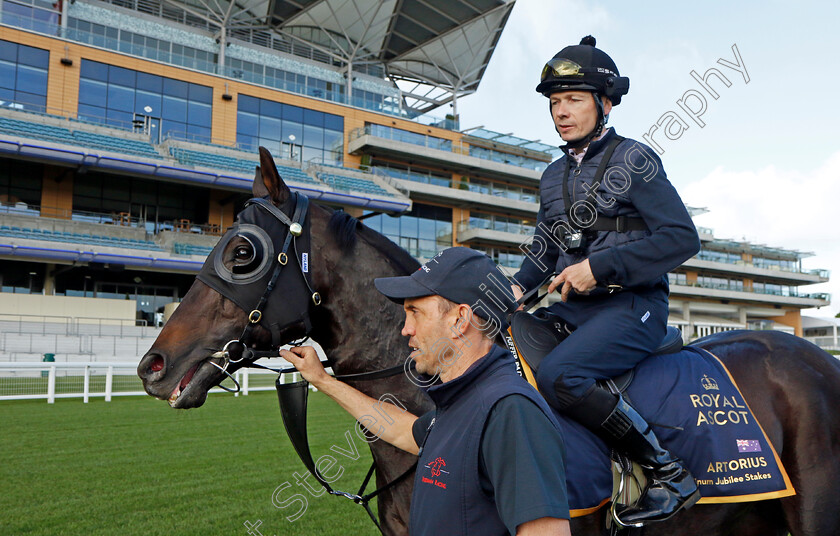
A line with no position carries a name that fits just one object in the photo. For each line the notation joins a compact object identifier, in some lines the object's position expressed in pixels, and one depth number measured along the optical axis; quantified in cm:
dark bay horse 229
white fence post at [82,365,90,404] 1279
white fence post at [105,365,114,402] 1310
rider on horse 214
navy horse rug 225
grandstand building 2609
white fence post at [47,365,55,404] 1232
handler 124
